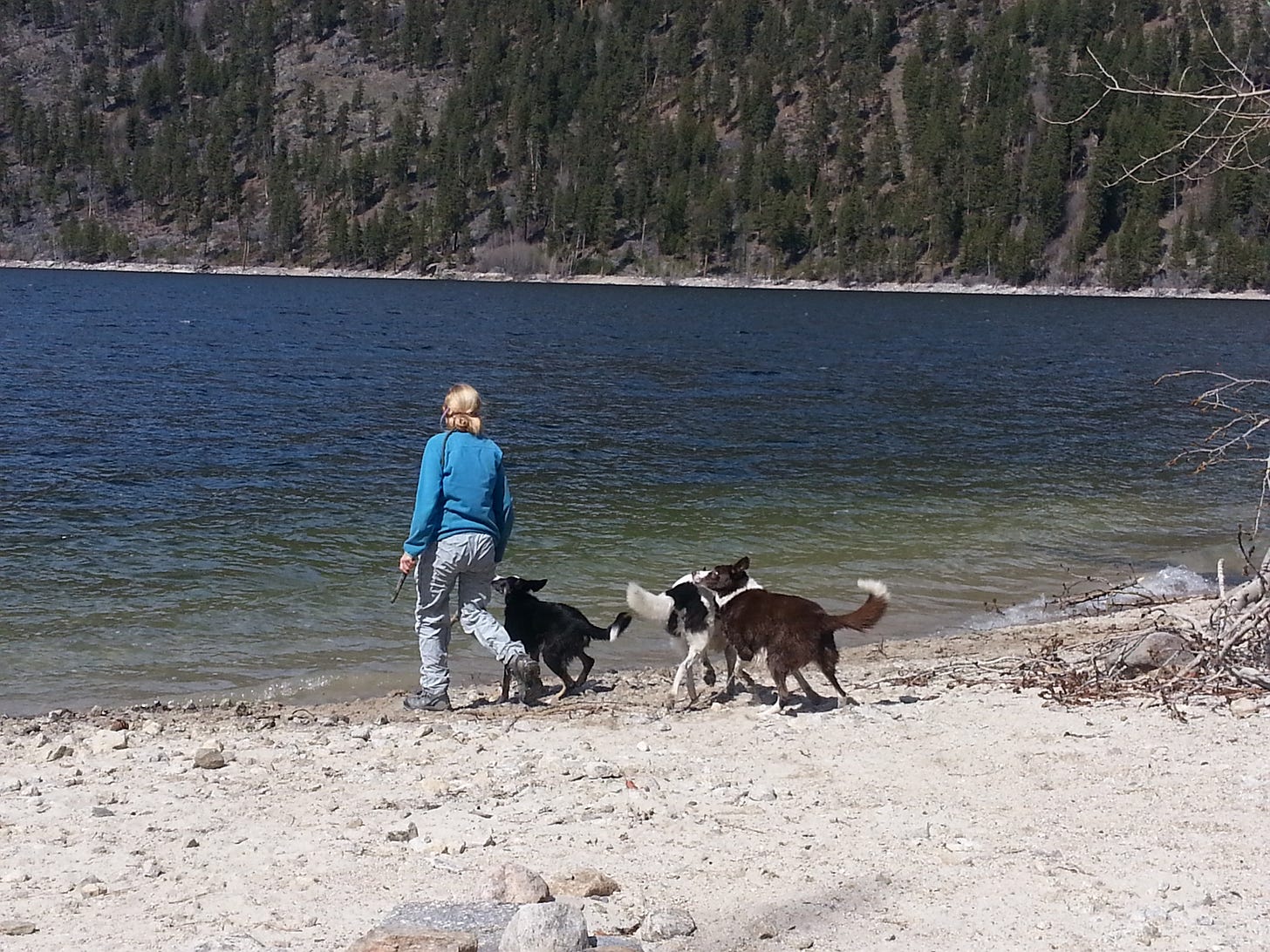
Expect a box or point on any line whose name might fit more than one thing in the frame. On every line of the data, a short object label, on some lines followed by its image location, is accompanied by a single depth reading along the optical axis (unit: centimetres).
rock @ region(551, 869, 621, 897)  548
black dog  1003
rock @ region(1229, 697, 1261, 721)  788
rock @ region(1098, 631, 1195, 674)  897
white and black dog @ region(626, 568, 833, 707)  927
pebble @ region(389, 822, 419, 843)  622
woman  911
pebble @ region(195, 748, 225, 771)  765
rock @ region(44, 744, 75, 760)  803
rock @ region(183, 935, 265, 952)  493
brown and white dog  877
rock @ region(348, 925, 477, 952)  466
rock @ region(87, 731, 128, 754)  822
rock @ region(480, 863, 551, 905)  525
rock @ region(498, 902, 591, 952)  461
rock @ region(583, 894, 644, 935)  521
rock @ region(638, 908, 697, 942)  512
